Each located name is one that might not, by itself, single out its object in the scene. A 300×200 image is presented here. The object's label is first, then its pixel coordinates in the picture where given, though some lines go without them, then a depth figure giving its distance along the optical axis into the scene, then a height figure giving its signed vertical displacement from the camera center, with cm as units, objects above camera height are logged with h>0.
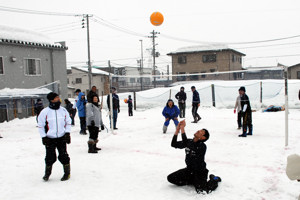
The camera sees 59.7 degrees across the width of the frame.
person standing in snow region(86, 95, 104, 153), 792 -95
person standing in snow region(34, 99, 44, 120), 1308 -70
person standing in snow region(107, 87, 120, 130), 1184 -57
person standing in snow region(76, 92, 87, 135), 1080 -70
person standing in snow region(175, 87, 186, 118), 1531 -57
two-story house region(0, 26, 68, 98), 1822 +243
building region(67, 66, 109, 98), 4894 +238
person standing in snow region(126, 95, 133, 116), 1780 -114
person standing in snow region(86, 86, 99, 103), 882 -10
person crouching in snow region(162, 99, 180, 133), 1041 -90
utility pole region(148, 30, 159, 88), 4267 +865
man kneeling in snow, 482 -148
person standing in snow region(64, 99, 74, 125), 1348 -76
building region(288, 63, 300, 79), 3781 +229
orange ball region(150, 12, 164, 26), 1361 +373
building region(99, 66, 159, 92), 6288 +504
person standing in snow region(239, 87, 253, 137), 932 -87
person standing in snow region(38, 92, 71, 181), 537 -82
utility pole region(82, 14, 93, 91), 2896 +623
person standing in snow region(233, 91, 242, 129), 1001 -85
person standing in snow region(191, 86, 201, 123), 1318 -76
